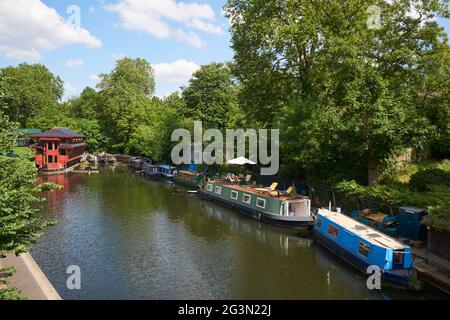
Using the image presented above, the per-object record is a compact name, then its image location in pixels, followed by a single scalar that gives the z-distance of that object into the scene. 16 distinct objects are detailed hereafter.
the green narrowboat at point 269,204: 30.55
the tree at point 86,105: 109.38
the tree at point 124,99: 94.25
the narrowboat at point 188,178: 51.26
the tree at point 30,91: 93.69
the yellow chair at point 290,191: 33.28
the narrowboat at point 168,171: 62.55
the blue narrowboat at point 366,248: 18.86
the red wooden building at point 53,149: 69.06
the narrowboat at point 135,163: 78.09
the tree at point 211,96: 72.19
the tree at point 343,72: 28.98
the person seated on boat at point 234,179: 43.36
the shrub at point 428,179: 26.94
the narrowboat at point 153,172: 64.62
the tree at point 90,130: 97.00
